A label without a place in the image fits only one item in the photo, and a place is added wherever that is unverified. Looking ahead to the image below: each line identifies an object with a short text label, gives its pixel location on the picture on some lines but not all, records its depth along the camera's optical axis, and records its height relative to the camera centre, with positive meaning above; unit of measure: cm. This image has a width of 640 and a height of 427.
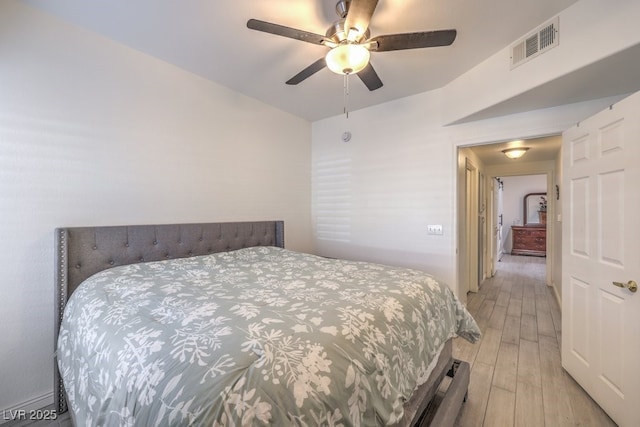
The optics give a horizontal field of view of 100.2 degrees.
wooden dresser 782 -77
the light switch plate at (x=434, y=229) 293 -16
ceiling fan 151 +103
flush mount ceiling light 405 +96
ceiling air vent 179 +122
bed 76 -47
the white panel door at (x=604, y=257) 156 -29
